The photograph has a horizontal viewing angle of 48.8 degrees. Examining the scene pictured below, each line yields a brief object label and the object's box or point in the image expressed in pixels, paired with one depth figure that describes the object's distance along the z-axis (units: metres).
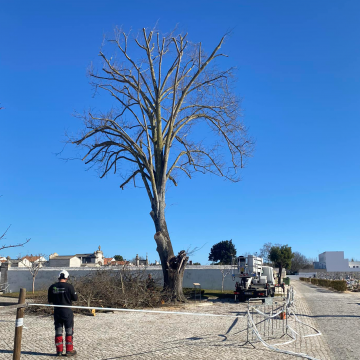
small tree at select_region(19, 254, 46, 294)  34.41
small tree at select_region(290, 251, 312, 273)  113.38
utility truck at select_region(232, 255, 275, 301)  22.83
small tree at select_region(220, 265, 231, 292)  34.04
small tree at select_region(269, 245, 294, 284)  67.49
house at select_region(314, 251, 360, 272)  106.94
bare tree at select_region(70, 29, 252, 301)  21.03
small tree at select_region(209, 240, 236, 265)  87.94
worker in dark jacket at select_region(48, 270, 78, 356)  8.25
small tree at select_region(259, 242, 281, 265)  83.15
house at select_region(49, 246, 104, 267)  58.35
